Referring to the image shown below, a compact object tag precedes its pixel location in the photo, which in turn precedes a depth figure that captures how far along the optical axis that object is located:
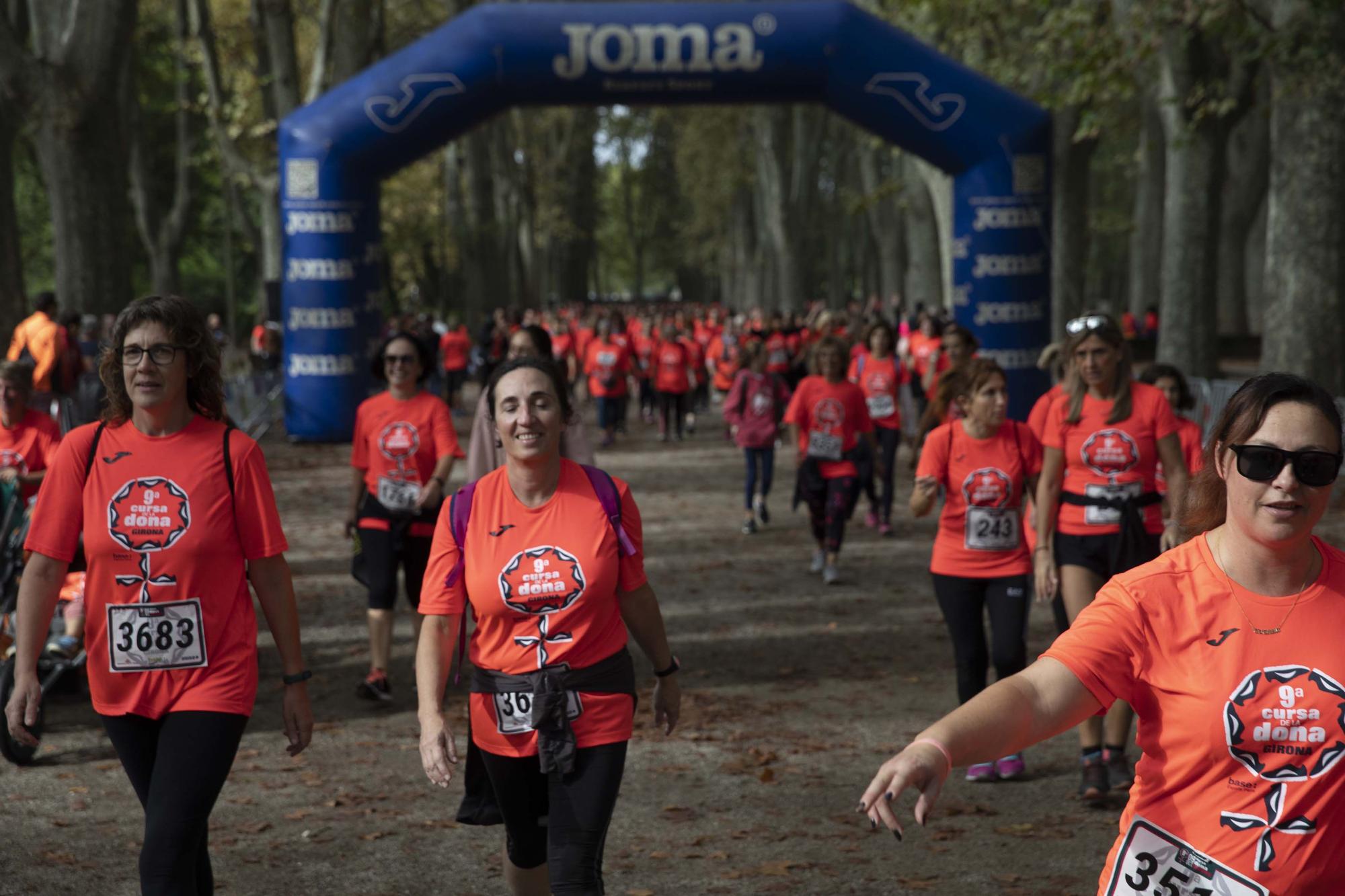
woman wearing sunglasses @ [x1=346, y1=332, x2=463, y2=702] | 8.28
